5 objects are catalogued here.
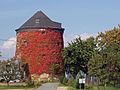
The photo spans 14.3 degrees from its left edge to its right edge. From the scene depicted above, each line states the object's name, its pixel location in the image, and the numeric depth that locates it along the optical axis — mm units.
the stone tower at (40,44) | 95125
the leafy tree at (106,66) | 57344
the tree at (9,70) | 76812
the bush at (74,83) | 61691
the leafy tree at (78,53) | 87250
